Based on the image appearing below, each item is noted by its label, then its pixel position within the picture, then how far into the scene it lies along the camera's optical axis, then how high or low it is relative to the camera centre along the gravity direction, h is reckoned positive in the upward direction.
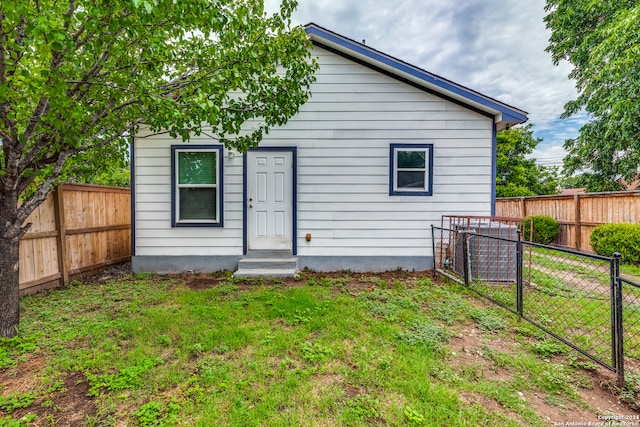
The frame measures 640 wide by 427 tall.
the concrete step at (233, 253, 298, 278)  5.07 -1.02
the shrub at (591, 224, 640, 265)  5.98 -0.62
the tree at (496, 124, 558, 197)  18.05 +3.26
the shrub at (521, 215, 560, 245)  8.53 -0.51
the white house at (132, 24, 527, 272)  5.36 +0.55
